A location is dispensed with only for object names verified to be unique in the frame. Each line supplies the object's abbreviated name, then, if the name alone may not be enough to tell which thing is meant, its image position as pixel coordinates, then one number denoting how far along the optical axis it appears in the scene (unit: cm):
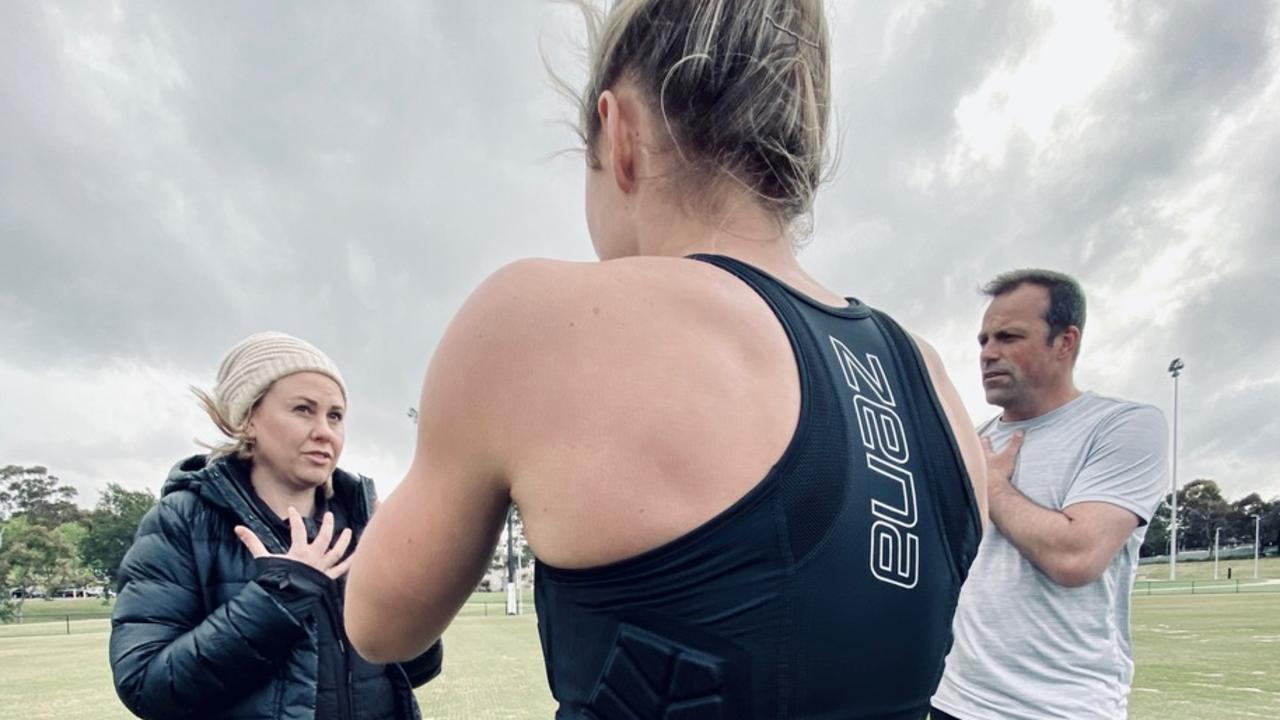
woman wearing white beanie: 264
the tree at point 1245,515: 10188
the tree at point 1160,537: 10106
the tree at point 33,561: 6412
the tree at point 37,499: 8344
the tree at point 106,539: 8119
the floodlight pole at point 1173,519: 5772
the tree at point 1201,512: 10069
